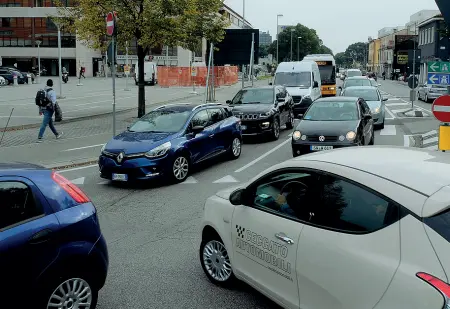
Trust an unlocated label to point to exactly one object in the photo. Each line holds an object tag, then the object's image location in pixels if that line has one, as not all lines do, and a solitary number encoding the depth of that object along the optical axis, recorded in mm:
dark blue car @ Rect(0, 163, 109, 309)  3959
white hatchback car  3123
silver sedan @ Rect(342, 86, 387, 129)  19828
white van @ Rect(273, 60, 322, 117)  23992
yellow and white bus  36188
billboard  27859
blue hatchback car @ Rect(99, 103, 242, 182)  10594
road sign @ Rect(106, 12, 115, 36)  14450
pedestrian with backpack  16609
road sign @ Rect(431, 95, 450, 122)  9227
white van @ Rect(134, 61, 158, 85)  57156
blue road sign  13250
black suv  16922
